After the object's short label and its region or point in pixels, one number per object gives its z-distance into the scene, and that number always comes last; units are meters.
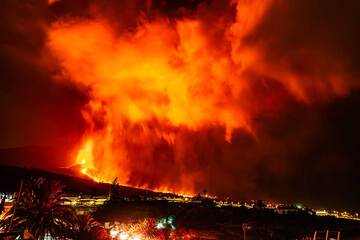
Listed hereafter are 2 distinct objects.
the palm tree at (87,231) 40.42
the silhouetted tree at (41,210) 32.94
